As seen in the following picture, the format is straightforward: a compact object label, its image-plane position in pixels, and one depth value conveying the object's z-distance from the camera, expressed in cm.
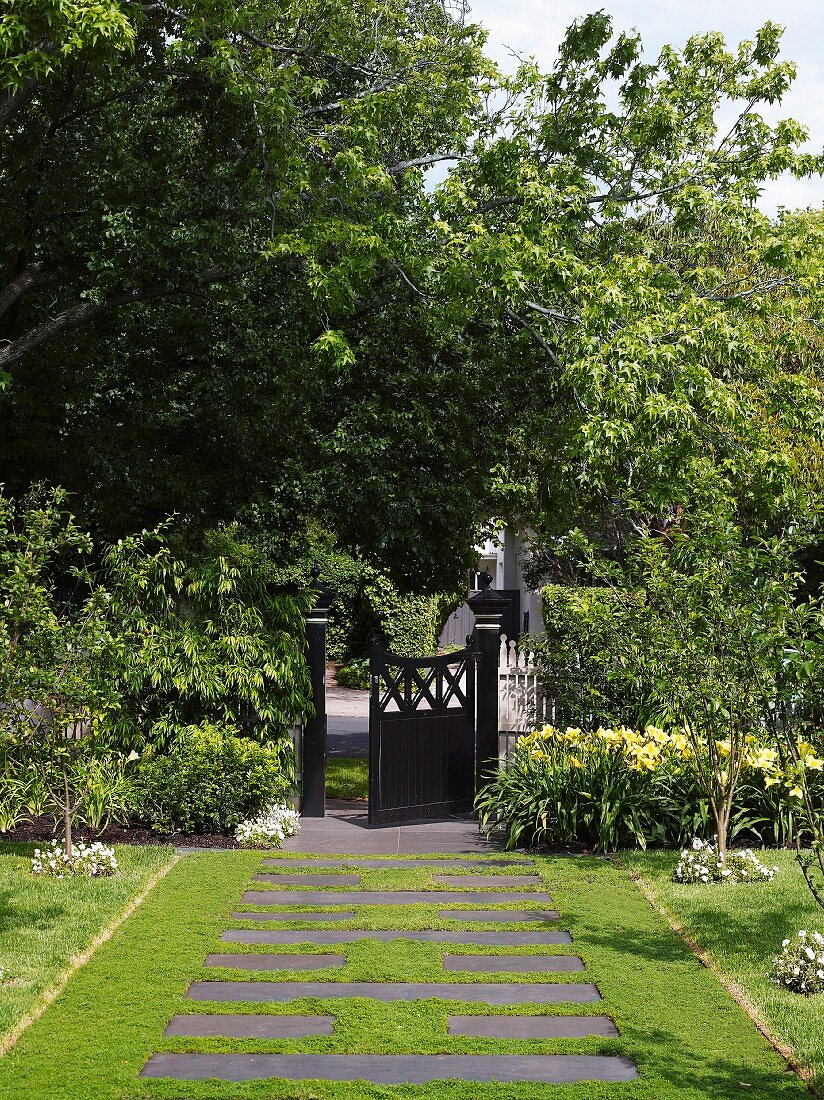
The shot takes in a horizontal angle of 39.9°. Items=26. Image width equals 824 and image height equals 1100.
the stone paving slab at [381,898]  786
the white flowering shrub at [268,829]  964
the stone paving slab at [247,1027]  531
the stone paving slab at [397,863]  900
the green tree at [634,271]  1016
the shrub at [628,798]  920
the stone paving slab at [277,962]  637
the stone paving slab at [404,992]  584
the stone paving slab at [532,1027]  535
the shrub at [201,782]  969
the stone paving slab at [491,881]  837
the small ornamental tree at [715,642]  803
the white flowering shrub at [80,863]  826
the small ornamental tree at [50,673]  764
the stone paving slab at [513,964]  636
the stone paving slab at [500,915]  746
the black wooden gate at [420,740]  1049
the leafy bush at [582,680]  1041
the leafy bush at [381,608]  2653
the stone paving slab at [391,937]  691
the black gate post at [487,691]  1133
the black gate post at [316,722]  1111
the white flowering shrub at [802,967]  585
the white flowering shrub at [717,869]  813
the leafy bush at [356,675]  2761
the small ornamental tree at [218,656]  1029
